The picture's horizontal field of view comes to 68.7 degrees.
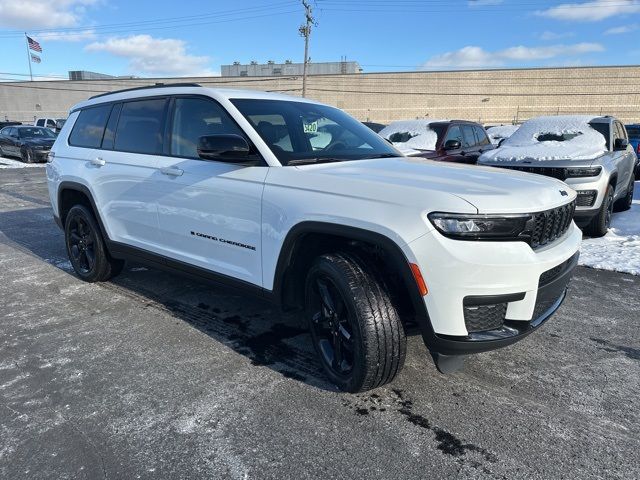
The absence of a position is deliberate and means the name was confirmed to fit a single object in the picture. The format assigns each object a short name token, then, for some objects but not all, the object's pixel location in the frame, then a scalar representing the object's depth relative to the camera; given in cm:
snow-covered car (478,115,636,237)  619
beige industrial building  5078
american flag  4756
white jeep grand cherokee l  235
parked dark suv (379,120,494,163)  862
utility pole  3551
